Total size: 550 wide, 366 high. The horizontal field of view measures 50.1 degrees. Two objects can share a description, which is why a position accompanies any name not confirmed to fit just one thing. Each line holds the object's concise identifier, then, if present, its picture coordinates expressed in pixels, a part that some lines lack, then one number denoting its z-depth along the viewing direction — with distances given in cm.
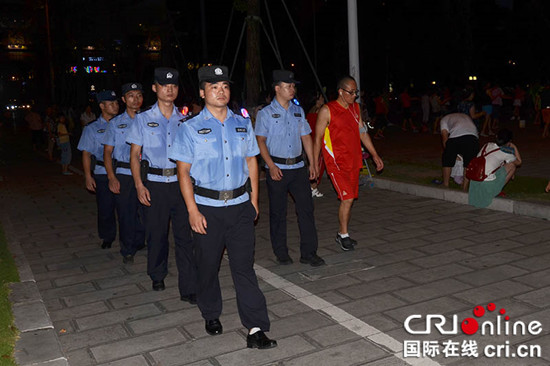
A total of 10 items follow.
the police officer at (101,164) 777
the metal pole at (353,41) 1207
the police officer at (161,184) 562
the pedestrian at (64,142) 1642
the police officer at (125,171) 707
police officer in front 448
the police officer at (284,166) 666
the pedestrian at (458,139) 1002
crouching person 888
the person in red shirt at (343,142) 700
